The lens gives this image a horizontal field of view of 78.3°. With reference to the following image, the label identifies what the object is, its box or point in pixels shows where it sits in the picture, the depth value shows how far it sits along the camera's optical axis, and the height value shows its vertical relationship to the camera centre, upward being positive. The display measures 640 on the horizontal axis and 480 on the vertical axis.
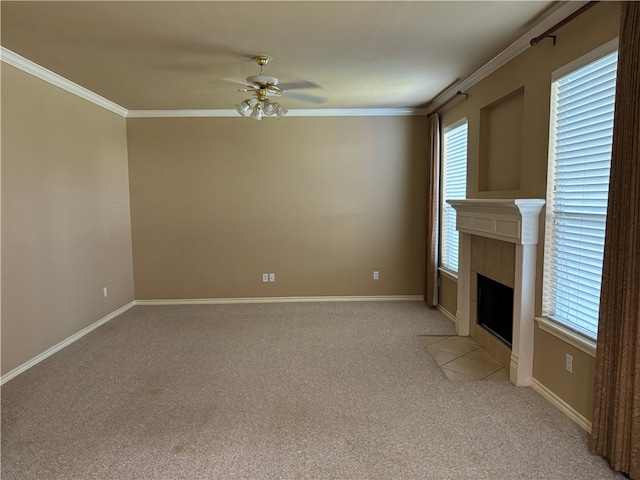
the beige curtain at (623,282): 1.92 -0.41
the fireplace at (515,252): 2.93 -0.41
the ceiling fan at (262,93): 3.47 +1.01
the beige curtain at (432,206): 5.01 -0.06
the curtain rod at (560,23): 2.34 +1.15
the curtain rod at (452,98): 4.20 +1.17
